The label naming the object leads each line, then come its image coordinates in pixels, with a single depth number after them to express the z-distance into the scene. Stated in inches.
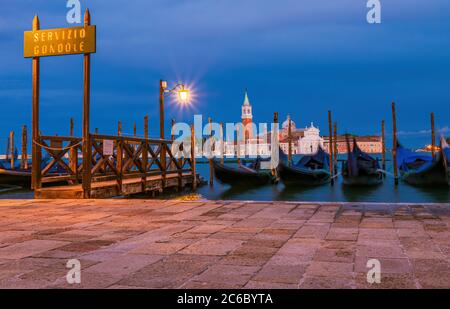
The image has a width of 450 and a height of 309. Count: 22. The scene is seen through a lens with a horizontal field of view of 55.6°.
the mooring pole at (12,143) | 1074.4
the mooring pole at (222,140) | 1016.9
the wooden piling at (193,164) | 685.9
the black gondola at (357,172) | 866.1
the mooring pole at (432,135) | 990.4
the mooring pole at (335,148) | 1149.2
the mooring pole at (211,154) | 848.3
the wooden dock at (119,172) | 336.8
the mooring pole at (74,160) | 497.6
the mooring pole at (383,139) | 1146.7
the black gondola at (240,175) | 868.0
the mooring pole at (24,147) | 1045.3
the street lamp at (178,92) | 531.2
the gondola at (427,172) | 782.5
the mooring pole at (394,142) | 884.6
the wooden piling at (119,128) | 1100.9
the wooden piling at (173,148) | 616.9
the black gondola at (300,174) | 871.1
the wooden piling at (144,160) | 492.2
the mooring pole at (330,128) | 955.3
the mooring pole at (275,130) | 903.1
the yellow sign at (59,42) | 319.3
